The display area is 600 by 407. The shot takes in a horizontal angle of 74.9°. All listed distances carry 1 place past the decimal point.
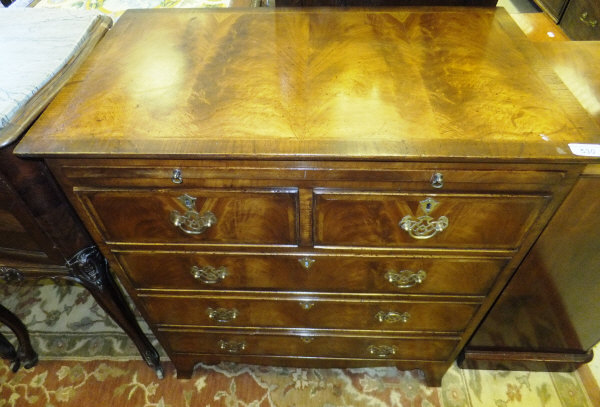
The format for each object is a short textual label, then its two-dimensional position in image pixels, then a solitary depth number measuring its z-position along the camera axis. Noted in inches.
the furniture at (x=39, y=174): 29.3
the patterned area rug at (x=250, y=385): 51.9
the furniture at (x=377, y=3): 40.8
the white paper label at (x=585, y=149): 25.0
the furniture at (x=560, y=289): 35.3
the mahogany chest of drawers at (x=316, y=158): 26.4
